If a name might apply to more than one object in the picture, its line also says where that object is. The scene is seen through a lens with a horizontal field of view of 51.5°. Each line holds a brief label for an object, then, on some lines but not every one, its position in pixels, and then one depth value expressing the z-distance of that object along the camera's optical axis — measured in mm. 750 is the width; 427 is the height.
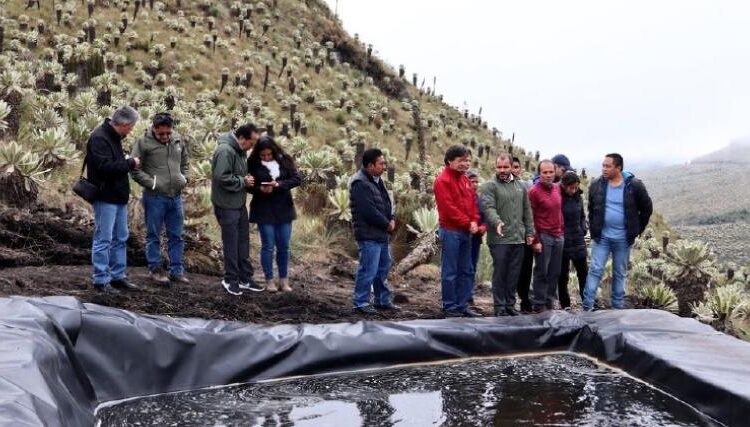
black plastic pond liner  3984
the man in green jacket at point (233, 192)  6543
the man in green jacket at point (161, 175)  6379
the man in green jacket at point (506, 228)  6484
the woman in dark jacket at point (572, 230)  7141
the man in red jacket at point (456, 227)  6398
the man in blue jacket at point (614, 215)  6852
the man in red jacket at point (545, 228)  6754
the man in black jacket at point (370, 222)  6469
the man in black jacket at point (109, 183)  5961
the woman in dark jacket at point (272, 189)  6738
